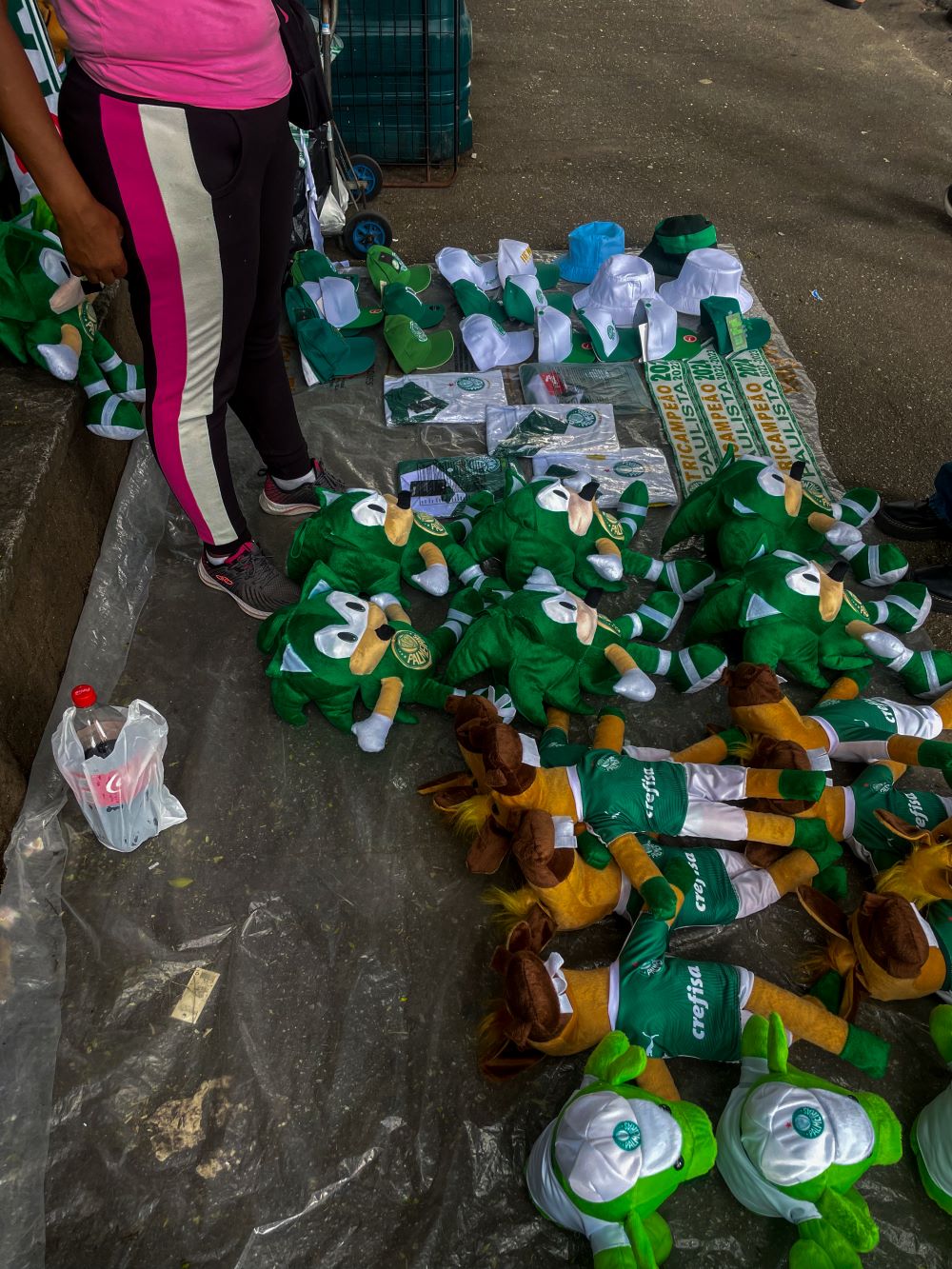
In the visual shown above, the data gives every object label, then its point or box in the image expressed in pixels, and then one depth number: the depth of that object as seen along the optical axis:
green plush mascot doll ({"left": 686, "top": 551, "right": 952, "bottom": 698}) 1.81
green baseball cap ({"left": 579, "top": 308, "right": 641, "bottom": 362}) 2.75
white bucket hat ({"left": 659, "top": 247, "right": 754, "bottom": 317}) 2.90
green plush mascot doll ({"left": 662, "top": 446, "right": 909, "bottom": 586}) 1.98
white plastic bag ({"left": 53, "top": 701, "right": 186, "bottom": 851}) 1.47
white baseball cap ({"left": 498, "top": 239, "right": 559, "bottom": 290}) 2.96
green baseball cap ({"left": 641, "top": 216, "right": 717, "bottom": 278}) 3.01
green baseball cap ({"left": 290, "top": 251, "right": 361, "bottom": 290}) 2.80
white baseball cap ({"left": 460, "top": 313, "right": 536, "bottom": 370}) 2.73
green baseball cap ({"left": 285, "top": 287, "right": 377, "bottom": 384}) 2.63
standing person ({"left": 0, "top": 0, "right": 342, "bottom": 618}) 1.27
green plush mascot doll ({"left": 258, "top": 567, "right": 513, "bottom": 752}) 1.72
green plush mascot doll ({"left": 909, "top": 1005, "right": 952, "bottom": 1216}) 1.25
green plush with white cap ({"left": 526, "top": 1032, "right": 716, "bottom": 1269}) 1.11
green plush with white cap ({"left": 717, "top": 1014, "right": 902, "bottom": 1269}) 1.13
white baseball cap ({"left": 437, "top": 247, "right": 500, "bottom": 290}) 2.98
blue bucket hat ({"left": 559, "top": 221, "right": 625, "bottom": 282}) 3.03
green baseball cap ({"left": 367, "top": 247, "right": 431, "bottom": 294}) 2.90
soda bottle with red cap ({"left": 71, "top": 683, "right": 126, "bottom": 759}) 1.50
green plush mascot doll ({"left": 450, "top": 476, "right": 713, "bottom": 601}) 1.94
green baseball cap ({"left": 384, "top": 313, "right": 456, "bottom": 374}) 2.68
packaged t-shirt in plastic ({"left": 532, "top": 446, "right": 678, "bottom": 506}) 2.34
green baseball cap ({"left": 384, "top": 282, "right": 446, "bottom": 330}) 2.79
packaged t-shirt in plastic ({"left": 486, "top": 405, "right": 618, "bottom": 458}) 2.47
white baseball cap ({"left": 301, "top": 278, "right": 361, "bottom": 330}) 2.75
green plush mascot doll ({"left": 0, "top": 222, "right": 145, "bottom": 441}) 1.86
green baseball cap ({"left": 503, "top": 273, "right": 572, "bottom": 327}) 2.81
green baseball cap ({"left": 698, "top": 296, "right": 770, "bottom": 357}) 2.79
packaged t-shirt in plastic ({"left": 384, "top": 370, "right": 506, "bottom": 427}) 2.56
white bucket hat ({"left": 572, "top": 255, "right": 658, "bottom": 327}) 2.86
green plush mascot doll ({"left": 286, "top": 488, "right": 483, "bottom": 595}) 1.93
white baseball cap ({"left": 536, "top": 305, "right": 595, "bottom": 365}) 2.72
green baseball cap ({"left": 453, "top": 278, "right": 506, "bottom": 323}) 2.86
